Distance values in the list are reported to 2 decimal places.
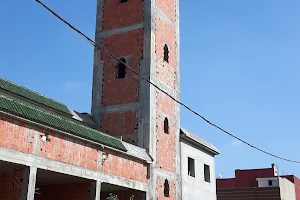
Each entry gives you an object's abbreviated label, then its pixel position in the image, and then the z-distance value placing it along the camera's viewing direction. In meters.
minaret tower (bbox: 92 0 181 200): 27.91
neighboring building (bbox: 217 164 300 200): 52.94
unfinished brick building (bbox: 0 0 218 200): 18.45
